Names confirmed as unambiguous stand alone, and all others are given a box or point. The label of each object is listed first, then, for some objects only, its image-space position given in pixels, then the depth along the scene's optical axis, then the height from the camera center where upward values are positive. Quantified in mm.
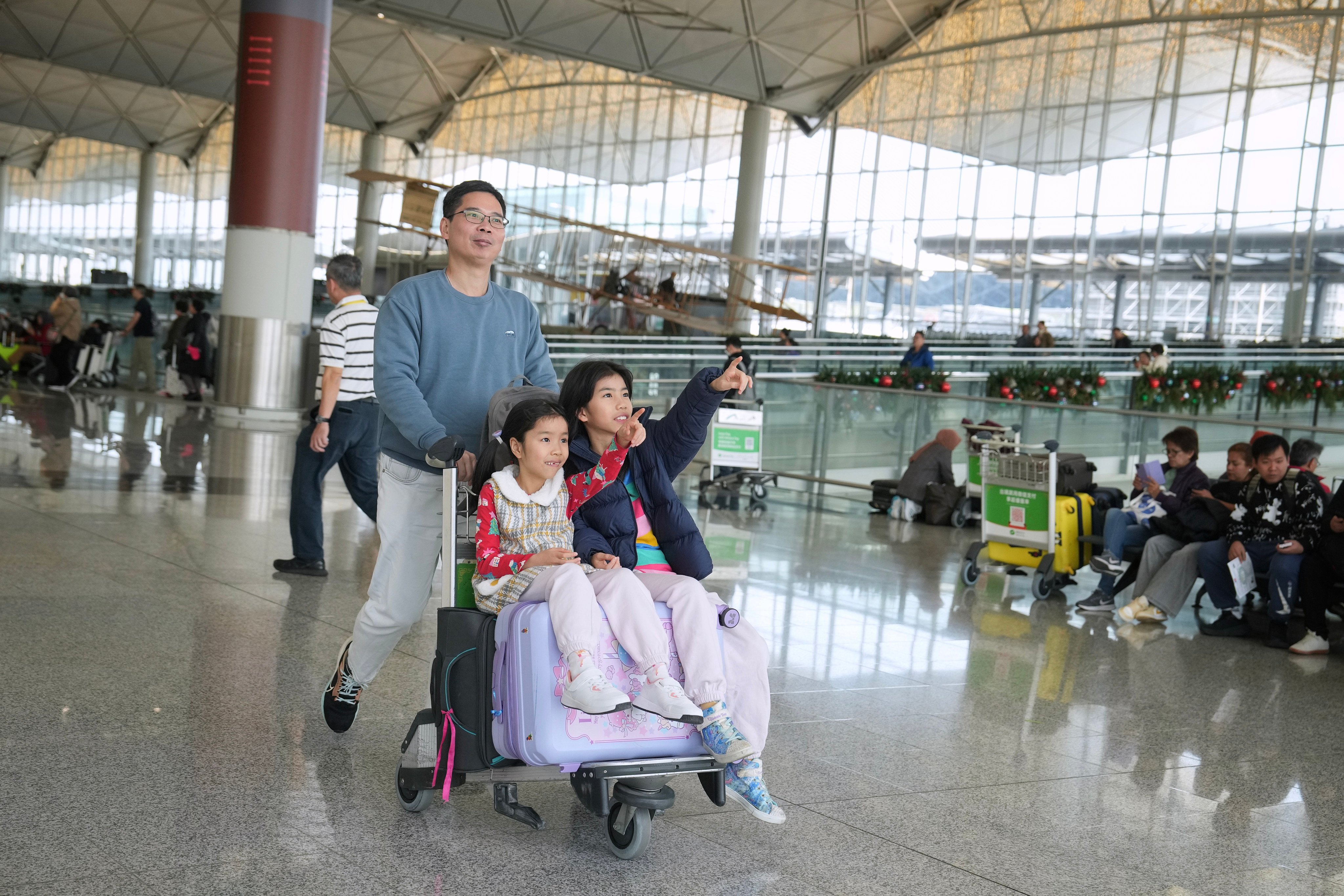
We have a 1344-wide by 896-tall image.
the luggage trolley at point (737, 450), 12273 -769
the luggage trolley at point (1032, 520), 7957 -784
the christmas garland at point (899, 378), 13898 +68
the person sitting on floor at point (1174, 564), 7105 -874
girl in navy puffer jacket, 3182 -449
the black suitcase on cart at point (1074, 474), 8297 -477
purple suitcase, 3059 -880
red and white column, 15109 +1579
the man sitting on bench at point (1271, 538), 6609 -634
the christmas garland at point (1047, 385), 14867 +170
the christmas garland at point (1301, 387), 16656 +475
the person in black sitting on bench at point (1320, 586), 6484 -843
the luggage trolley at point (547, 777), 3059 -1055
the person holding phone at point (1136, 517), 7402 -657
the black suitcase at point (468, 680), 3197 -844
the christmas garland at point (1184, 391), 16031 +268
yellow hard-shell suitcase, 7980 -833
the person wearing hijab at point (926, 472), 11461 -760
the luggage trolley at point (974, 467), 10484 -627
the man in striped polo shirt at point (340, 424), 6059 -437
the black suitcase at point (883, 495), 12000 -1042
